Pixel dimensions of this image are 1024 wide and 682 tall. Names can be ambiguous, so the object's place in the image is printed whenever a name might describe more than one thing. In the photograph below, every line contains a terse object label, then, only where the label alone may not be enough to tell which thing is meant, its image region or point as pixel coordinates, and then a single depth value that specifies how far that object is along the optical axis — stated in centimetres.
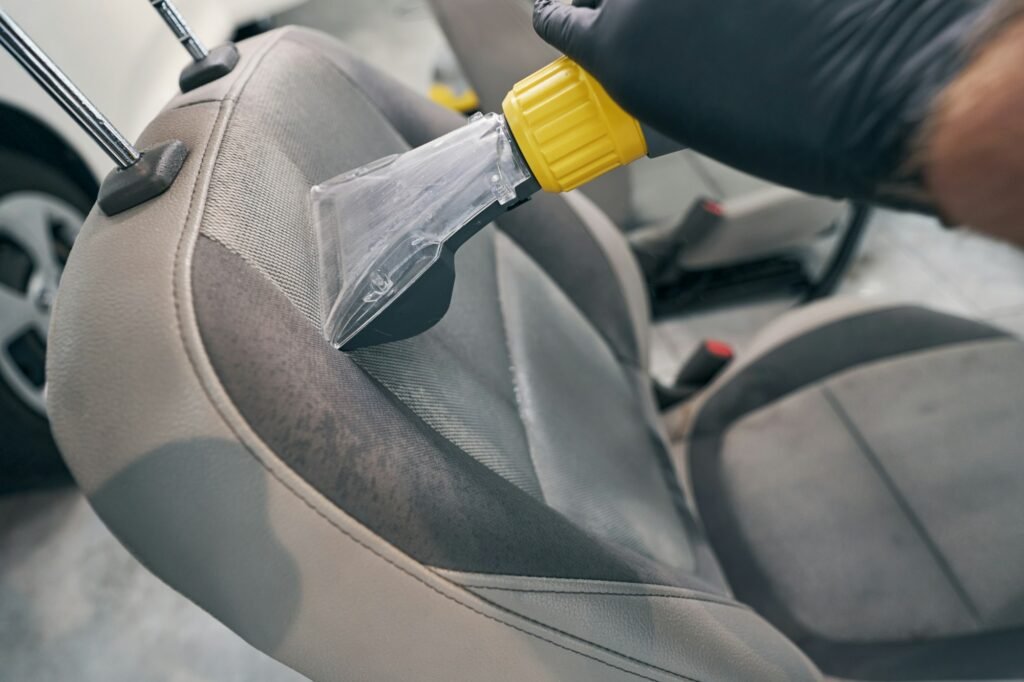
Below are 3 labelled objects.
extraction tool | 38
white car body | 93
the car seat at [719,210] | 126
